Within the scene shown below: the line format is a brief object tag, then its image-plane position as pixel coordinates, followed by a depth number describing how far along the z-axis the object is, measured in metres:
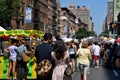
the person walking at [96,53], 12.11
